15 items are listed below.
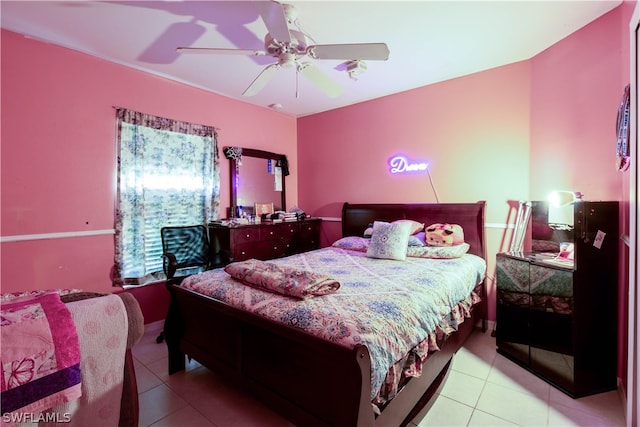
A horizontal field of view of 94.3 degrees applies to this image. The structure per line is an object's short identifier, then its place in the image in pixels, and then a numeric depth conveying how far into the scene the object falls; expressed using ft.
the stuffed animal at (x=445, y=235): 11.06
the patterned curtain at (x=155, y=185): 10.51
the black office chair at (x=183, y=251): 10.71
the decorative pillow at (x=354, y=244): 12.37
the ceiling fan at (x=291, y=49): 6.06
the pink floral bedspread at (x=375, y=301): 5.08
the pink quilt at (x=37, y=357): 3.20
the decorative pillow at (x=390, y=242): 10.59
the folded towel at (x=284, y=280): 6.50
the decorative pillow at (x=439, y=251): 10.42
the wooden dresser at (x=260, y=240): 12.32
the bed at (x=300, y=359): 4.63
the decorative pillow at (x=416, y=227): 12.04
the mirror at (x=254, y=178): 13.79
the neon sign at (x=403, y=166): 12.84
